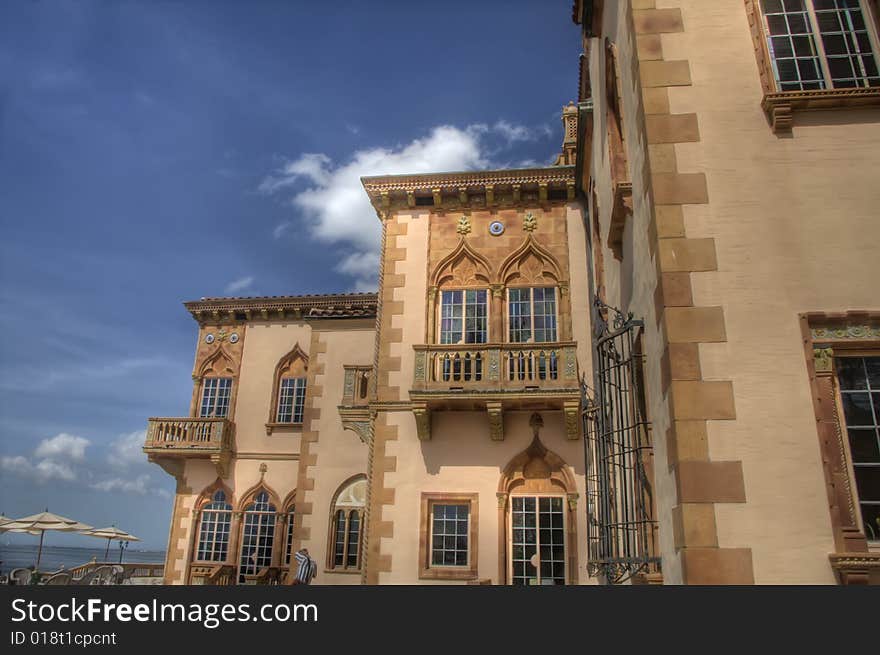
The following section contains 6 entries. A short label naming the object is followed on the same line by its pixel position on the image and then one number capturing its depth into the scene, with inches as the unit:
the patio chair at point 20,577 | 704.7
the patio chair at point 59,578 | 718.5
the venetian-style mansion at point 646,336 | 227.8
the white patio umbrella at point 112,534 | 1094.5
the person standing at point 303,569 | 603.5
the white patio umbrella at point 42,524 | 955.3
